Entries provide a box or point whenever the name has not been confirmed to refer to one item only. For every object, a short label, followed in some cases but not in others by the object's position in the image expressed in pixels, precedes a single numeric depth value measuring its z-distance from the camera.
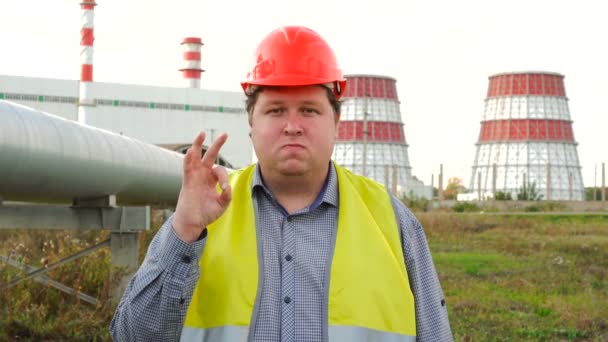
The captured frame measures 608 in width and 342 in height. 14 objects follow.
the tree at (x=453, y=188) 52.97
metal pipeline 5.19
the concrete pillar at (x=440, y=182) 30.62
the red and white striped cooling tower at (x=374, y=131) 43.94
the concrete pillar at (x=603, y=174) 31.70
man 2.09
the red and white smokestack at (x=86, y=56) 34.91
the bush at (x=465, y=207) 26.86
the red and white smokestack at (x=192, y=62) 41.00
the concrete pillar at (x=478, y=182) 43.37
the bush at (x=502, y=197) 33.53
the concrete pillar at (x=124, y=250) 6.86
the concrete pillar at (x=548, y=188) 35.53
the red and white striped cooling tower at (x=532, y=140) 44.59
